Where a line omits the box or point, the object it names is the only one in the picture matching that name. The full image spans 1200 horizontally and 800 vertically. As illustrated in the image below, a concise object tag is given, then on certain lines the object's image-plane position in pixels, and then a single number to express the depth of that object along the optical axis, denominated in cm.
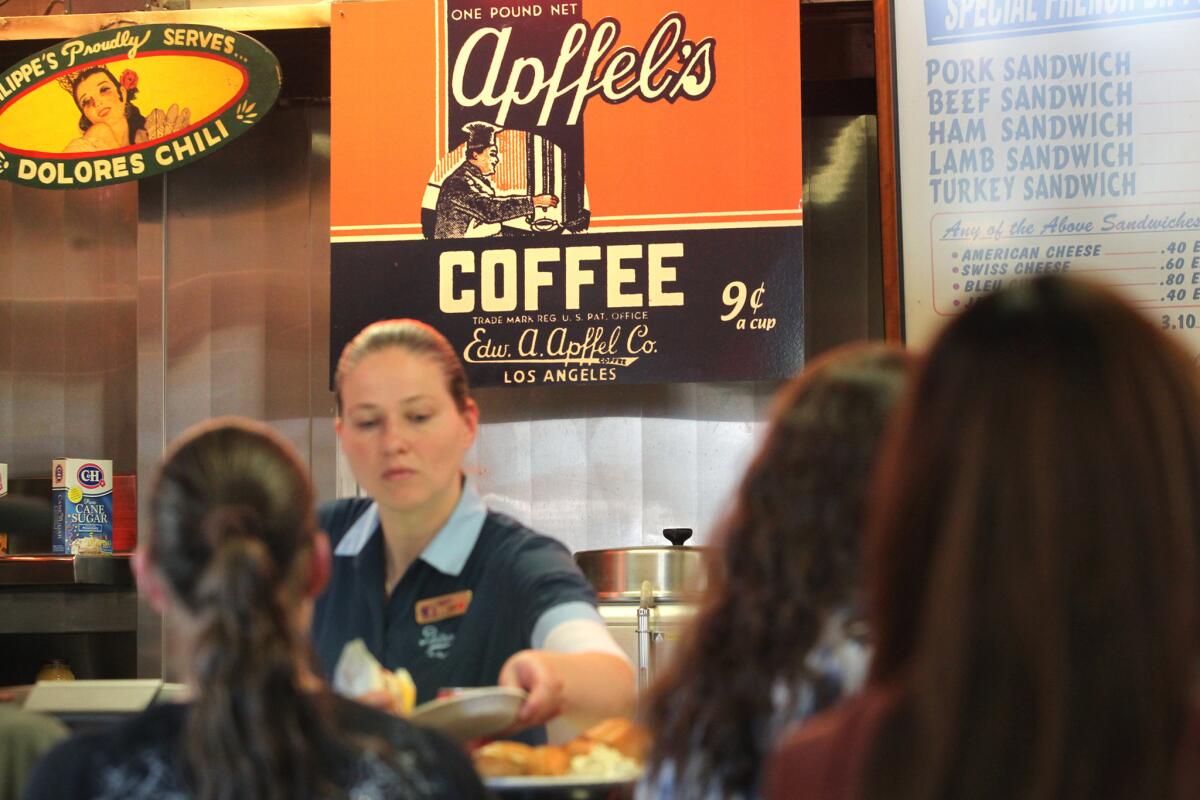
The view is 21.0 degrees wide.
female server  385
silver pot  493
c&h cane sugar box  574
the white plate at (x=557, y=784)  337
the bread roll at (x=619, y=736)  350
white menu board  493
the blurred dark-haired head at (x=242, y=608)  312
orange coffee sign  510
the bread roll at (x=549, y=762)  345
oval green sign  518
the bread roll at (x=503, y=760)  344
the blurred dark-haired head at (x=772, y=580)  314
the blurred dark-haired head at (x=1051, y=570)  238
